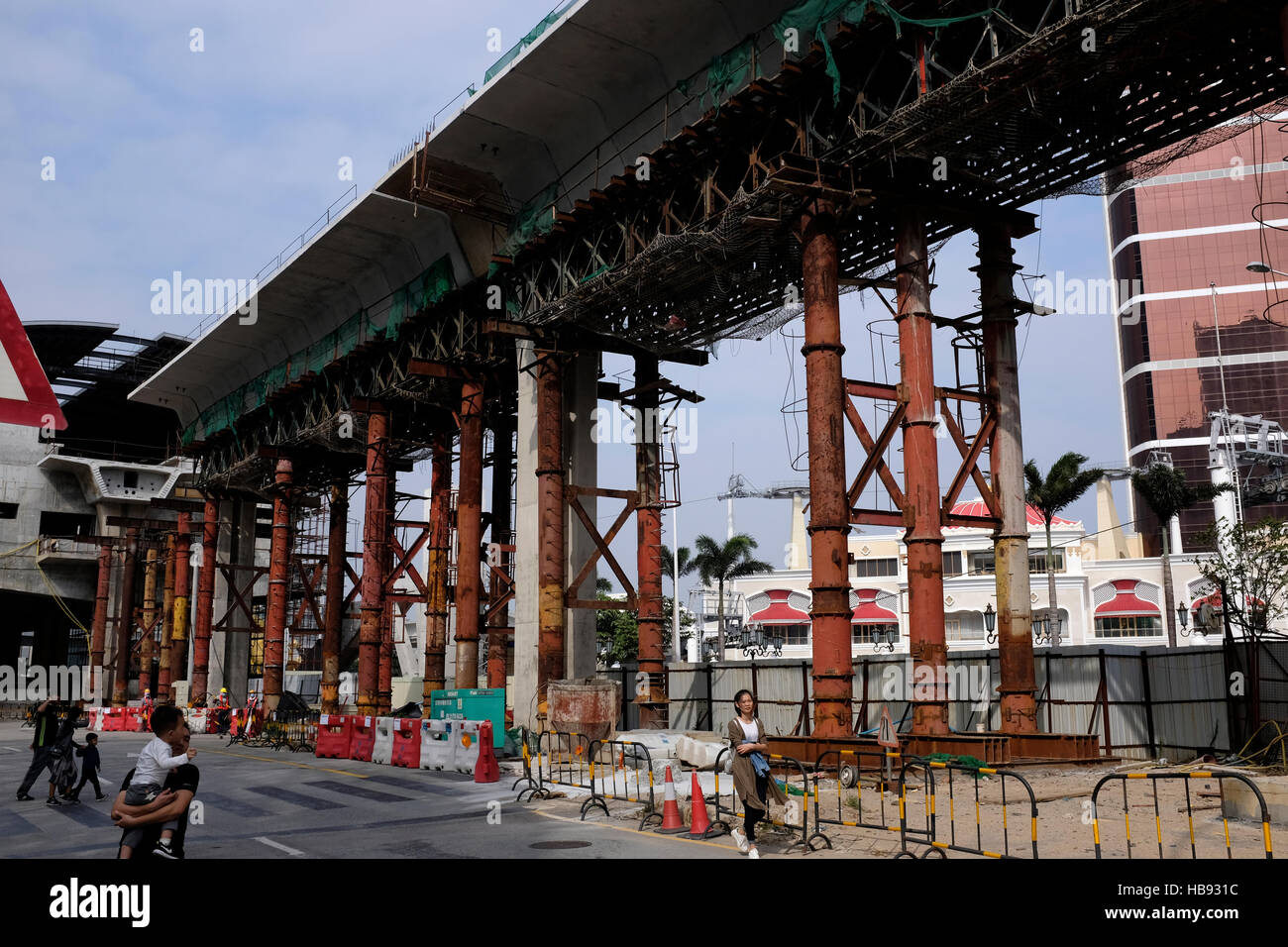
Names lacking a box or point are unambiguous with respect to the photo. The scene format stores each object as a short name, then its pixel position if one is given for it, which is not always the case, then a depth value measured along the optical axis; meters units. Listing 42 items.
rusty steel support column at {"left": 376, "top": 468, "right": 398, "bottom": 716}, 42.19
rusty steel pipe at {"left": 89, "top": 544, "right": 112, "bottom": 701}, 66.81
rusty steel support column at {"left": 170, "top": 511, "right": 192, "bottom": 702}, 53.38
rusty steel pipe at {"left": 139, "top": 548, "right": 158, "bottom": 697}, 62.97
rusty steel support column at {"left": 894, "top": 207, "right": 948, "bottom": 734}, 19.28
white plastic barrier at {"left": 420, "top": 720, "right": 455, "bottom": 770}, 24.25
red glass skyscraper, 115.69
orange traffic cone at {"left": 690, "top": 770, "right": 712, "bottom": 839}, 13.10
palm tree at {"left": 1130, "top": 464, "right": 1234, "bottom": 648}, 55.97
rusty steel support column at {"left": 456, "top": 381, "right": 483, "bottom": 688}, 31.16
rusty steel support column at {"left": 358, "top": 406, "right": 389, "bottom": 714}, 36.97
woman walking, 11.19
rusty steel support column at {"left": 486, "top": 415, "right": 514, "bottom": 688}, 38.75
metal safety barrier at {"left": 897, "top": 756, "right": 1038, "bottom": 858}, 10.21
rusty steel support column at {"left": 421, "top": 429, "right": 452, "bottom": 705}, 35.44
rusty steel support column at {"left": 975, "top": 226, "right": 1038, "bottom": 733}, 21.25
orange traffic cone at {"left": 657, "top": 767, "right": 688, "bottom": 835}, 13.47
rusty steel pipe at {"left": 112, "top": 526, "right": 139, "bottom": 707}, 62.50
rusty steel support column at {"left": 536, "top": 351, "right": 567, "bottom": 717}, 26.94
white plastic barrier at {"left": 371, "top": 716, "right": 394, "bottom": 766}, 26.89
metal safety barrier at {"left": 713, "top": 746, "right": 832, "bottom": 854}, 11.64
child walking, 19.62
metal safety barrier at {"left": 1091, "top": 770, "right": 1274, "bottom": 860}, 8.45
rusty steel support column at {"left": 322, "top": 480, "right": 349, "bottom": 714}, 40.31
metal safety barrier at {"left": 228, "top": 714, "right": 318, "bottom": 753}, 32.78
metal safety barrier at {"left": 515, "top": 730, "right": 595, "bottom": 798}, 18.25
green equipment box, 26.83
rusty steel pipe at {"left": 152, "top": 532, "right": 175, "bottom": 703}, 56.28
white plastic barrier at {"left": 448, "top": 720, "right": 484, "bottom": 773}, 23.23
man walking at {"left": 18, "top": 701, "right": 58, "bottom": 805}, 18.75
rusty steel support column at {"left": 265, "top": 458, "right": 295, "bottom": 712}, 43.75
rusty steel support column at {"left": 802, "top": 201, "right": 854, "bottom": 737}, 18.98
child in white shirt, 7.43
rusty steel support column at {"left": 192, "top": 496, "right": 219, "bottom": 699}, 50.66
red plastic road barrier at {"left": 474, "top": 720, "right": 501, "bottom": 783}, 21.20
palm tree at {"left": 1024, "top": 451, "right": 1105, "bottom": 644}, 49.59
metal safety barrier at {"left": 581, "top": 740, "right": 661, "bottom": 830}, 15.64
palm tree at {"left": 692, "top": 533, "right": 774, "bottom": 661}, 73.88
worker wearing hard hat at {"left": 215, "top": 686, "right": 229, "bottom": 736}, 41.64
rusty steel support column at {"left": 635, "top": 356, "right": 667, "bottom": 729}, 28.83
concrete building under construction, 18.22
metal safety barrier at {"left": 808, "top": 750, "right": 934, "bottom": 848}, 13.67
